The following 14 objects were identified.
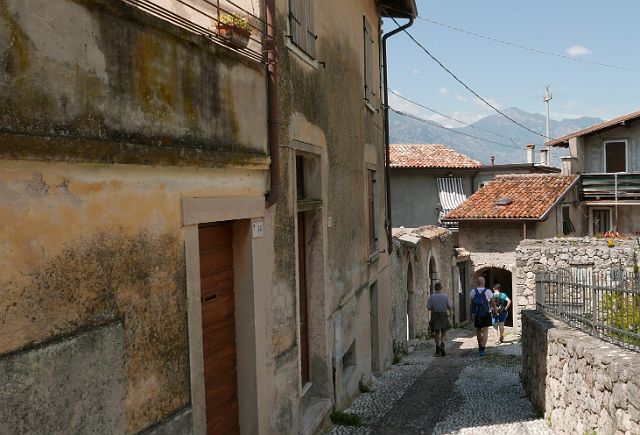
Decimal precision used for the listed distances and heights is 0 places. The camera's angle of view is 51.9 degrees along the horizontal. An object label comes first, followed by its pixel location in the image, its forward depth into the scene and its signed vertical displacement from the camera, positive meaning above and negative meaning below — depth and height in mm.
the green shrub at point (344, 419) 8211 -2731
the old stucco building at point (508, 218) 23250 -684
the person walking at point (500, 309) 17469 -2936
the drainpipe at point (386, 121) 13430 +1686
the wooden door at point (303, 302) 7887 -1193
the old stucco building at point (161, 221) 3096 -85
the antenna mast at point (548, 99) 55291 +8606
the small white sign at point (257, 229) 5719 -216
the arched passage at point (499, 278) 24659 -3487
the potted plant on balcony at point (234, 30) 5074 +1372
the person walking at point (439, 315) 14375 -2545
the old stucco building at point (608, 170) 26000 +1045
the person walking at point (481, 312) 14508 -2501
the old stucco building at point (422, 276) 16031 -2323
